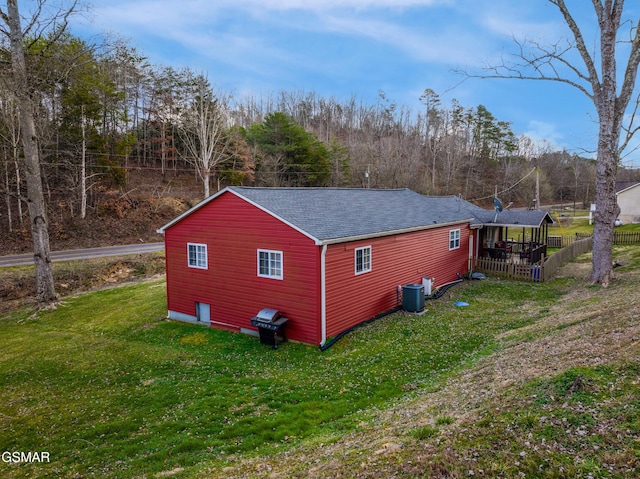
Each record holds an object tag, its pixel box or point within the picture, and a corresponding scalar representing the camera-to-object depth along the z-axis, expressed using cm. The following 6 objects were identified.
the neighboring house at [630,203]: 4200
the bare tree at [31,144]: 1625
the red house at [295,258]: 1195
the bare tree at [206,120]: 3538
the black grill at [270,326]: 1193
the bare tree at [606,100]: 1427
